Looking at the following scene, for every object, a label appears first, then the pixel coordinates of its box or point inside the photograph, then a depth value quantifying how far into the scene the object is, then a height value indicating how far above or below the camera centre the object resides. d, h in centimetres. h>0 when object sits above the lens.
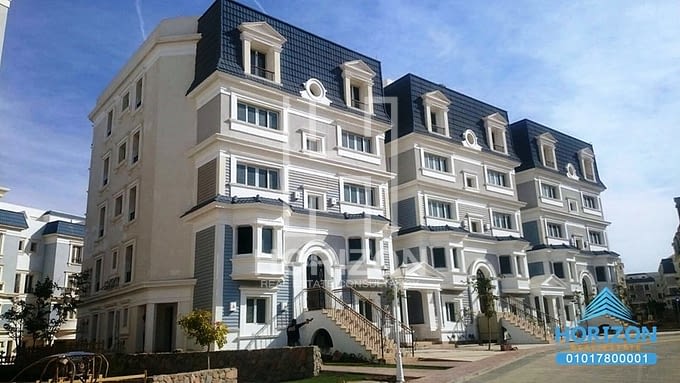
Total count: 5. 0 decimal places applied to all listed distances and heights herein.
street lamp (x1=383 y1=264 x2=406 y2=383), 1457 -131
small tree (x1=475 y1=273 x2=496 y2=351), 2979 +125
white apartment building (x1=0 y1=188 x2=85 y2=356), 4275 +718
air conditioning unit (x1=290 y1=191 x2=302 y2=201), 2605 +632
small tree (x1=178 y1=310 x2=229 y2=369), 1906 -6
